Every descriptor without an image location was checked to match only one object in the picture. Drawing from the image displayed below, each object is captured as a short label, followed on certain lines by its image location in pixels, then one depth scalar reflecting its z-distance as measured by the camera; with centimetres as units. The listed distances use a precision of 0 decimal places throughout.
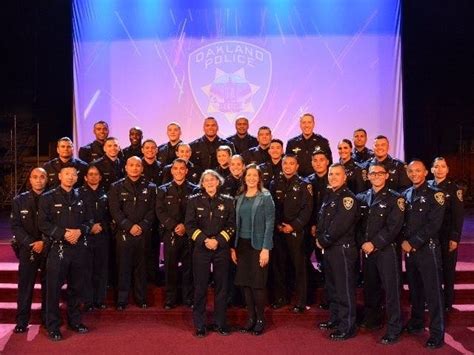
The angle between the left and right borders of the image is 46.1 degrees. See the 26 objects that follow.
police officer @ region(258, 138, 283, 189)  554
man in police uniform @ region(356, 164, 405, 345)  449
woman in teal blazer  466
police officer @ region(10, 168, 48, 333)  475
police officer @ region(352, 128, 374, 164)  602
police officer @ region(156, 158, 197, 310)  518
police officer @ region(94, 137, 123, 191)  577
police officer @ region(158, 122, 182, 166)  630
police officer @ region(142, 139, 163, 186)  577
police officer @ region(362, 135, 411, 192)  551
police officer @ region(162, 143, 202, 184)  562
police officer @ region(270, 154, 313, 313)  512
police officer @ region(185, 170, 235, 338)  473
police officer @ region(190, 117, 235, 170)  642
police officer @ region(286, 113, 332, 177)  616
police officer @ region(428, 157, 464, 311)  488
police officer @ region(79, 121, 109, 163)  632
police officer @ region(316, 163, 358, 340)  459
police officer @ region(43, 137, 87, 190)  568
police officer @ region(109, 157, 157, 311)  524
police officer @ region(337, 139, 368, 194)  552
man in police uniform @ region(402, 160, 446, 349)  446
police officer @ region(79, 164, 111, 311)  518
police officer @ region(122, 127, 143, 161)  645
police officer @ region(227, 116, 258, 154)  654
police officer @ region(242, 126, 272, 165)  598
